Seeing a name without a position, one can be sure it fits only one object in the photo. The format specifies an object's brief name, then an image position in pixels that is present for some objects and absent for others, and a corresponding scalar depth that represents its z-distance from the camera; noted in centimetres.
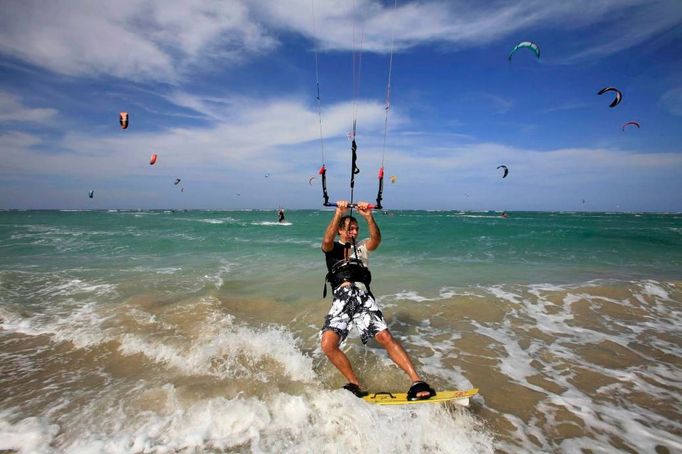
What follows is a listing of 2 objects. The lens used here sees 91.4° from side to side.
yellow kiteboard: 432
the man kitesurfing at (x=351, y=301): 475
